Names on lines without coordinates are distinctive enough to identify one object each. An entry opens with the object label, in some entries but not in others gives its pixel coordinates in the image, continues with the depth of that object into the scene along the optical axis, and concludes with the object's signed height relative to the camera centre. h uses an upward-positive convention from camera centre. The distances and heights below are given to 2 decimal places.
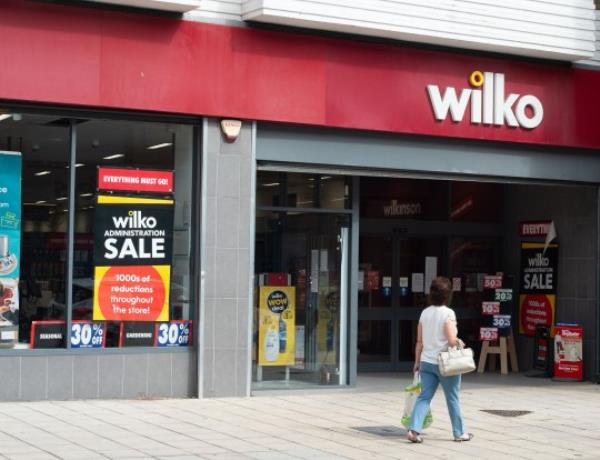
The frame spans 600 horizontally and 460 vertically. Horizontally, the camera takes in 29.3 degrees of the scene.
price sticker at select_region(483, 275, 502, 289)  19.42 +0.25
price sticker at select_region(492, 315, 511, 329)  19.20 -0.42
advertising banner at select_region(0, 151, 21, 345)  13.82 +0.55
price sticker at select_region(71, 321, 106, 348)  14.00 -0.53
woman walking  11.30 -0.63
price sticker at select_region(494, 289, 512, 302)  19.30 +0.01
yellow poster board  15.68 -0.45
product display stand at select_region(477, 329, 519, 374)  19.20 -0.95
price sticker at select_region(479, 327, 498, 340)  19.11 -0.62
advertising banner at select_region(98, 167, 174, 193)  14.35 +1.41
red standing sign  17.75 -0.86
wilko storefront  13.85 +1.82
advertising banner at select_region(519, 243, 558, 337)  18.77 +0.17
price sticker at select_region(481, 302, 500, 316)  19.25 -0.22
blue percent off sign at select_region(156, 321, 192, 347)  14.58 -0.53
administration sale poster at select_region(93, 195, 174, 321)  14.27 +0.43
